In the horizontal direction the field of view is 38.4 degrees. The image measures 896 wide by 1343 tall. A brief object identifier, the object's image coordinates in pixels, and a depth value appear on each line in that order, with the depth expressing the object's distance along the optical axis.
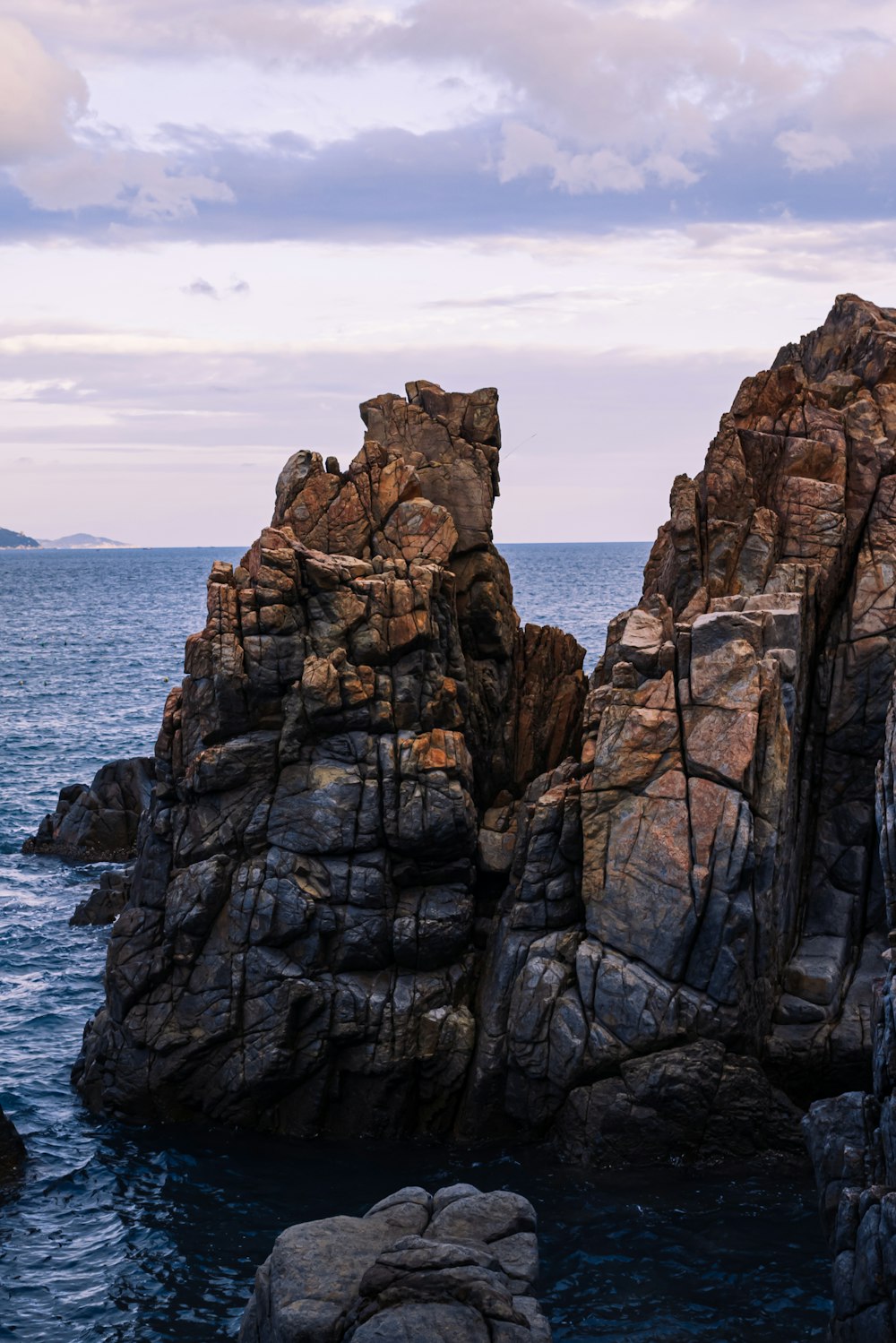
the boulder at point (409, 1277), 20.41
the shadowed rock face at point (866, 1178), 22.31
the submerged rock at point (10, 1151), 33.09
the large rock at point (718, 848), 32.53
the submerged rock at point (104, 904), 51.38
